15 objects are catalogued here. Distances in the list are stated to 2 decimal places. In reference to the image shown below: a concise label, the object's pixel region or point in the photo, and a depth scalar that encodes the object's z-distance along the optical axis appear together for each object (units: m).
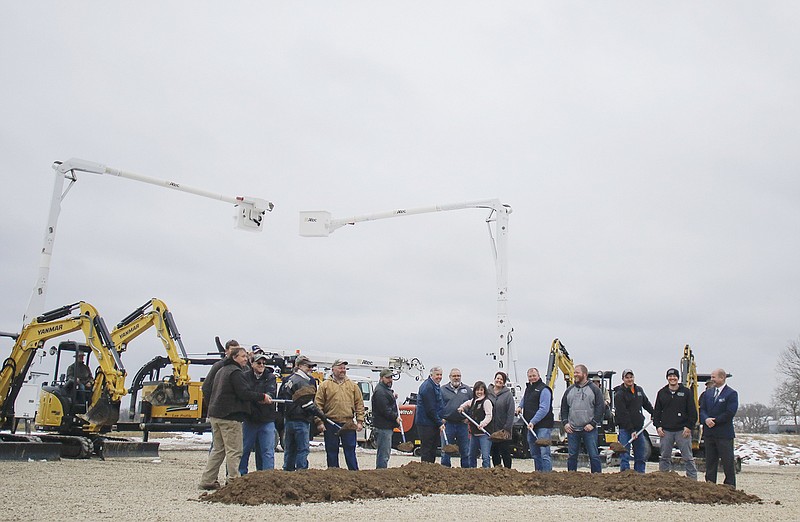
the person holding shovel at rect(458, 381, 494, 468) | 12.07
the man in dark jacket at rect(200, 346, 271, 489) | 9.50
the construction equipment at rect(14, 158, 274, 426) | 17.41
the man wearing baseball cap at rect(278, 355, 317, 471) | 10.62
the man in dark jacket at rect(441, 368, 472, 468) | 12.29
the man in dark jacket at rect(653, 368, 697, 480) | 11.36
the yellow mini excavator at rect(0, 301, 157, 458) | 17.03
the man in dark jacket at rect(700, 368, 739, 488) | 10.45
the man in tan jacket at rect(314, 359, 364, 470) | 10.59
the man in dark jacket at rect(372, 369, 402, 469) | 11.27
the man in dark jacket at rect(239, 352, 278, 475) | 10.31
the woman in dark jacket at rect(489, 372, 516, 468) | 12.18
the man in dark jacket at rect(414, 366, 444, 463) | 11.97
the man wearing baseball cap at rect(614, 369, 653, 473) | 12.38
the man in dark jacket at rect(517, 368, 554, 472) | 11.80
